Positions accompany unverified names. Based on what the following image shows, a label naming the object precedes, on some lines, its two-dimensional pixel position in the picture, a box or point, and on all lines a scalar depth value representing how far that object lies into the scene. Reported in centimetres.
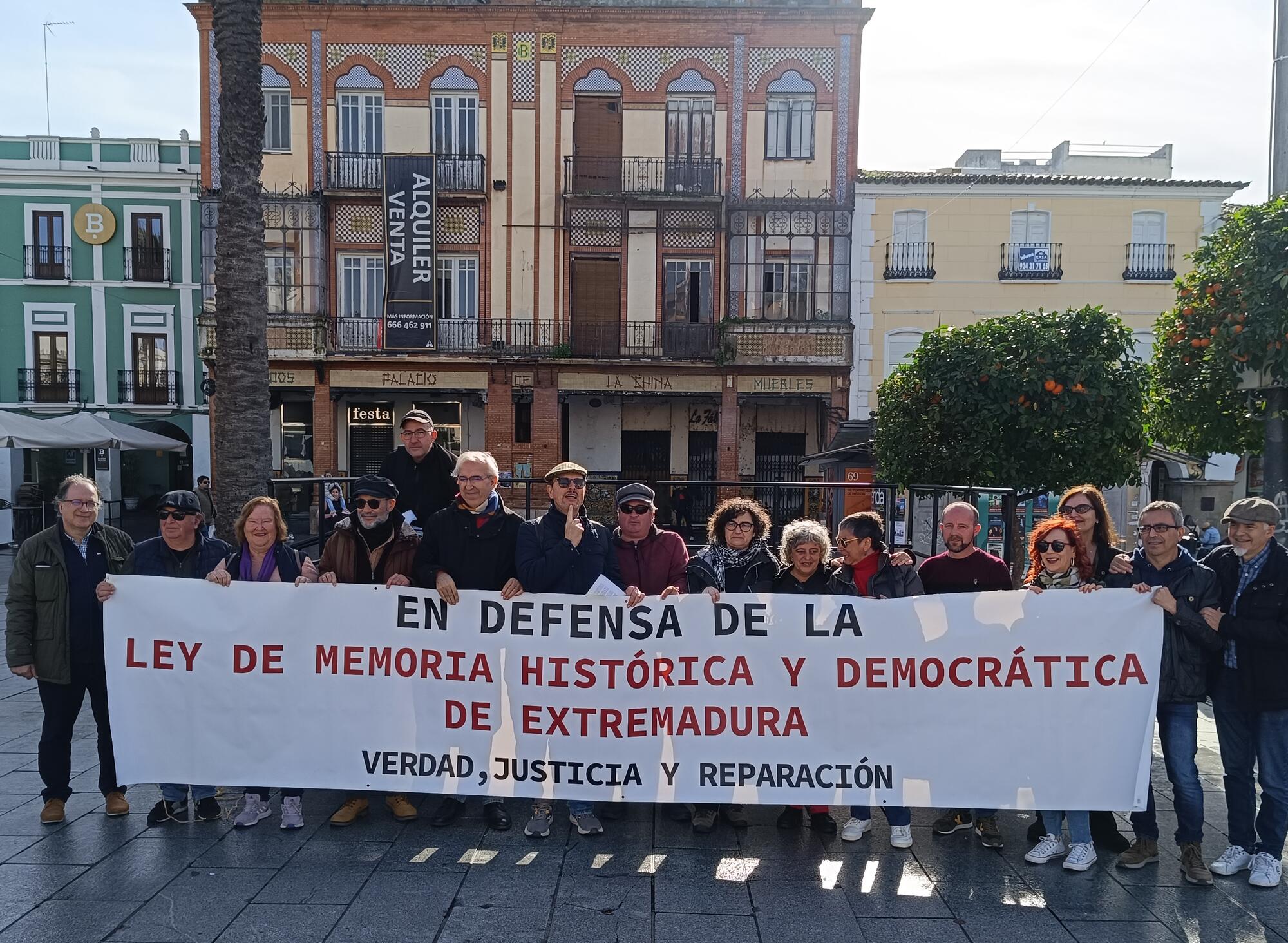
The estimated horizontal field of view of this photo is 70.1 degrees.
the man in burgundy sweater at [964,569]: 510
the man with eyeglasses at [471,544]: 523
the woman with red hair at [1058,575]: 484
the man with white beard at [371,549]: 525
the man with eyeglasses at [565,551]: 516
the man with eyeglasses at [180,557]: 527
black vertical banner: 2392
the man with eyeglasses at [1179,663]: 462
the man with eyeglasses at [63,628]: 515
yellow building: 2416
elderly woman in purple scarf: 526
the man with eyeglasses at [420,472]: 627
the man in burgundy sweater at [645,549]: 528
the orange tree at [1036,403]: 844
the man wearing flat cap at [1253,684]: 440
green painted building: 2739
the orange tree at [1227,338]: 606
